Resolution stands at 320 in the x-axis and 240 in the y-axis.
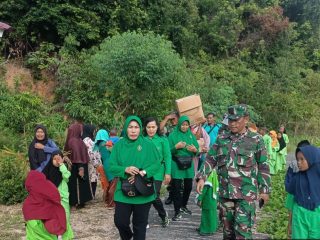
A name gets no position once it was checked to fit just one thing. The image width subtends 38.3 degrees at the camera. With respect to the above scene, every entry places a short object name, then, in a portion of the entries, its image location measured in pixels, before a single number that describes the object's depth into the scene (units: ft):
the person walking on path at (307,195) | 13.92
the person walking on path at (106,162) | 28.66
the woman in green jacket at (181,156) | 24.08
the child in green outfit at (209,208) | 22.21
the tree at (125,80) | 50.75
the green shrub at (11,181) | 28.78
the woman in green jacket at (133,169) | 16.88
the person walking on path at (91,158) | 29.48
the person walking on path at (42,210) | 17.84
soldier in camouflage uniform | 16.12
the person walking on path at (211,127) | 33.50
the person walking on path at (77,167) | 27.30
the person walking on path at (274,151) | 44.22
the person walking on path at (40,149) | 21.61
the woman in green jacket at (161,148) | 20.85
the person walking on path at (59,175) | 19.76
